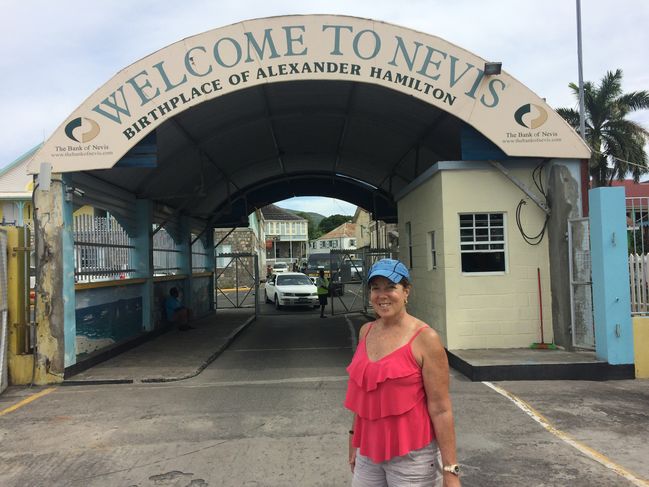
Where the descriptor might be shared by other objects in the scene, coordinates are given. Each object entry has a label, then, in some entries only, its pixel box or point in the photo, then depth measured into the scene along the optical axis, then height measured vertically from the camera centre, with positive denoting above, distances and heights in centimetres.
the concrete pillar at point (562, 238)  899 +21
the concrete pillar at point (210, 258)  2000 +16
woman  262 -78
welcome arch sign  834 +303
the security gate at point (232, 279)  3862 -139
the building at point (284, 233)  8669 +441
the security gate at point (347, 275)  1886 -79
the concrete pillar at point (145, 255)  1252 +22
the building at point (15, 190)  2420 +392
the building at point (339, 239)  9412 +342
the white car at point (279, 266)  6178 -78
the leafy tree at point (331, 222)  14246 +990
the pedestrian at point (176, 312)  1398 -132
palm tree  3169 +735
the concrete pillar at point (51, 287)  822 -30
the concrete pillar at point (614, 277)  789 -44
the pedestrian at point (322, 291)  1981 -128
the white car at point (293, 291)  2322 -145
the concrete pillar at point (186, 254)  1650 +28
